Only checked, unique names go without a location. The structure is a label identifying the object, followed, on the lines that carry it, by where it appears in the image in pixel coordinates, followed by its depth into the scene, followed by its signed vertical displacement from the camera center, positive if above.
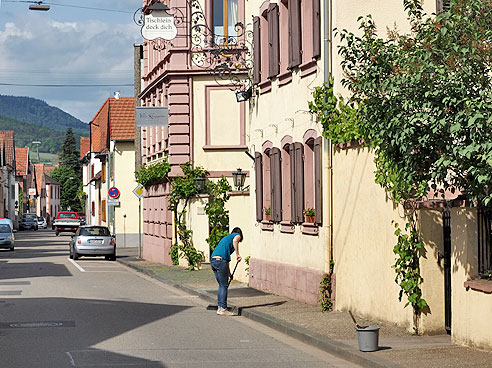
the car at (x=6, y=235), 53.65 -0.71
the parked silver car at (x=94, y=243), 42.59 -0.93
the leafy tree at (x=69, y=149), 175.62 +12.22
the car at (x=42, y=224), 142.62 -0.42
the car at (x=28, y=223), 122.62 -0.24
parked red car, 88.88 -0.20
